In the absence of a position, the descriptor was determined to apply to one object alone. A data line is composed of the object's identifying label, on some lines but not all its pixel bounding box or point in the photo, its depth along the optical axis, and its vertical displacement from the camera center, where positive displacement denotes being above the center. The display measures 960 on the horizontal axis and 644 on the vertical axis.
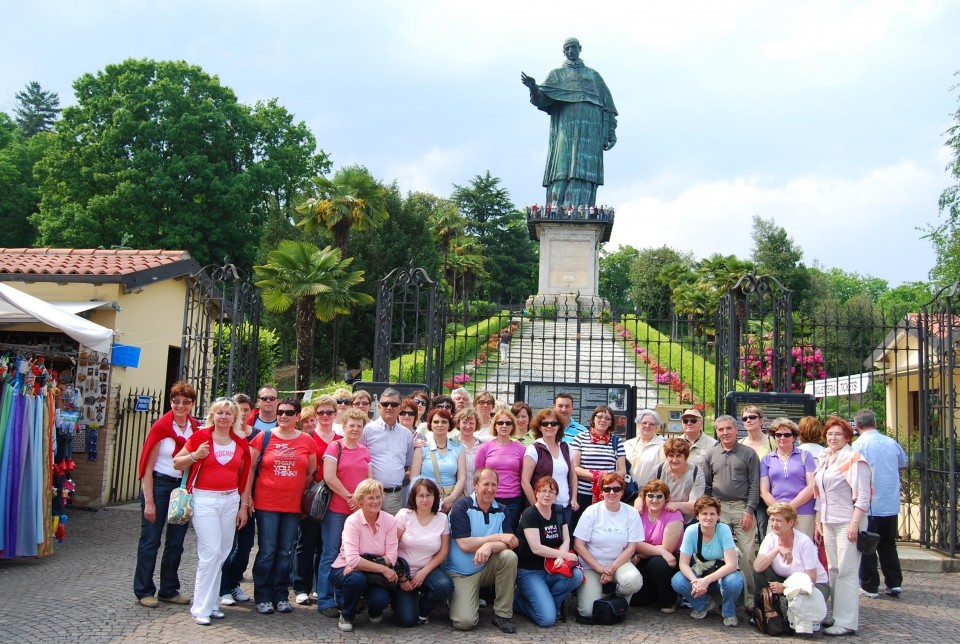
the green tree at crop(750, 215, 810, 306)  49.68 +10.00
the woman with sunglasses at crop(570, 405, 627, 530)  7.20 -0.41
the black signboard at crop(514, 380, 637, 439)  10.52 +0.15
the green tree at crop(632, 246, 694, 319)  51.91 +8.80
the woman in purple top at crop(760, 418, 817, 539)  6.85 -0.49
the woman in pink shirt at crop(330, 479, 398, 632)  5.91 -1.12
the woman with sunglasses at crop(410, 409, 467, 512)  6.81 -0.49
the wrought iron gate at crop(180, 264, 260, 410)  10.64 +0.86
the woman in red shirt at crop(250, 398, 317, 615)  6.30 -0.81
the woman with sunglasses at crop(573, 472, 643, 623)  6.40 -1.06
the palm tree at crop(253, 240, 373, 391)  21.11 +2.99
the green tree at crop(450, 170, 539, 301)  53.78 +11.35
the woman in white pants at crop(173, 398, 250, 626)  5.99 -0.71
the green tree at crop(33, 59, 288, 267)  31.03 +8.48
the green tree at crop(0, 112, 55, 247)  35.53 +8.44
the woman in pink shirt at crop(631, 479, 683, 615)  6.53 -1.09
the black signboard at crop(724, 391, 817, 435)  8.84 +0.11
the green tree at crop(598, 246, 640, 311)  65.06 +10.53
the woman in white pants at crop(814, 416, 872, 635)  6.27 -0.73
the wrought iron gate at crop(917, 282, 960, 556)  9.02 -0.11
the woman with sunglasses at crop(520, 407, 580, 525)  6.75 -0.46
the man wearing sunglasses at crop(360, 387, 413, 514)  6.71 -0.40
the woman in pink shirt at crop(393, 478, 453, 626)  6.07 -1.13
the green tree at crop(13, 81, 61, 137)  52.91 +17.85
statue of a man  30.78 +10.57
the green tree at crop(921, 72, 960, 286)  22.31 +5.31
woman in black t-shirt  6.33 -1.18
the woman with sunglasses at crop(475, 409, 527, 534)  6.82 -0.47
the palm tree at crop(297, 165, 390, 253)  25.50 +5.98
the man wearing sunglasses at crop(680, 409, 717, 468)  7.17 -0.23
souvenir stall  7.82 -0.55
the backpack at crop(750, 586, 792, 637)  6.06 -1.48
